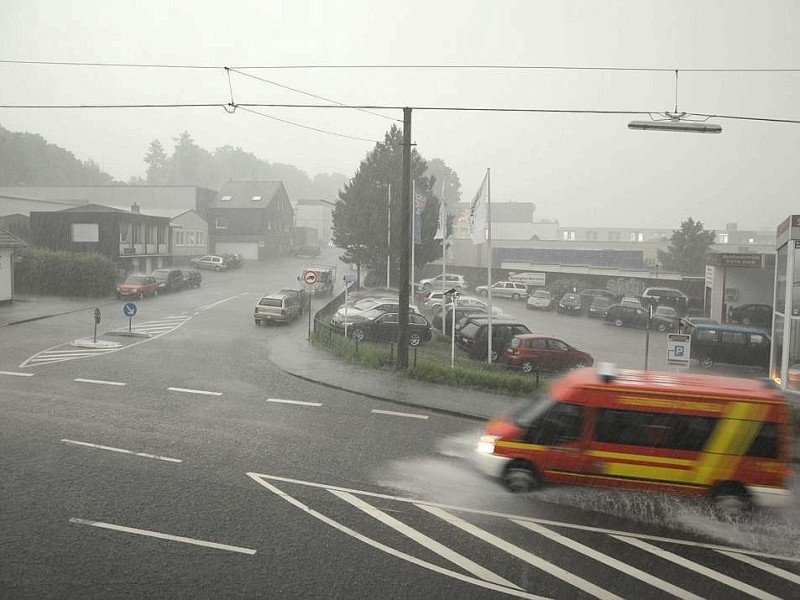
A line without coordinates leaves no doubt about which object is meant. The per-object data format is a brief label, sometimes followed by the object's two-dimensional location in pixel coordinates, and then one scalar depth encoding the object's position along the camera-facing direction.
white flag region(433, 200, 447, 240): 29.29
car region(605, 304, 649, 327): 36.25
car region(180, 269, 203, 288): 43.00
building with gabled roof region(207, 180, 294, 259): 71.81
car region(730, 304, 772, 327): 36.56
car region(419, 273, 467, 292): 46.91
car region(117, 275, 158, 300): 35.94
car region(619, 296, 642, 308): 39.18
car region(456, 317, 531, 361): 22.86
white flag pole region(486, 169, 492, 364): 20.84
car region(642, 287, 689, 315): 43.94
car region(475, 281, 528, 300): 48.16
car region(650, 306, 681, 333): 35.60
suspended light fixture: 11.71
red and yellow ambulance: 9.20
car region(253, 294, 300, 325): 29.17
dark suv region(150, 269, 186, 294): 39.59
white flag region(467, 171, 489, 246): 21.56
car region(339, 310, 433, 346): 25.59
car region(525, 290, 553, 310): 42.66
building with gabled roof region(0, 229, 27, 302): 31.20
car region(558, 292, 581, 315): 41.34
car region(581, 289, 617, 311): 43.91
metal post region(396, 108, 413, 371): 18.58
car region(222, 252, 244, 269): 59.72
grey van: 24.83
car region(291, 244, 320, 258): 78.06
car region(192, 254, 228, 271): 57.41
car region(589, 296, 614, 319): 39.78
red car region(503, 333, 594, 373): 21.44
